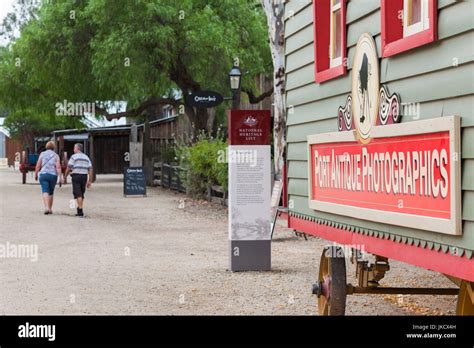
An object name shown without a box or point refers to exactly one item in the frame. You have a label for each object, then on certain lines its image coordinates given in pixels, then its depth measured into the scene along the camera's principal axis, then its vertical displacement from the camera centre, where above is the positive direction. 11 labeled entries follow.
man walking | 21.55 -0.08
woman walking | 21.47 +0.03
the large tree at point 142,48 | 31.88 +3.93
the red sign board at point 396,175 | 5.17 -0.05
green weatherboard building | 5.04 +0.26
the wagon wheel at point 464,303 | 5.99 -0.80
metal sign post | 12.53 -0.27
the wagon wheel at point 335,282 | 7.83 -0.88
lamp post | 22.44 +1.94
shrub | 25.66 +0.09
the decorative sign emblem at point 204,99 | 22.12 +1.52
